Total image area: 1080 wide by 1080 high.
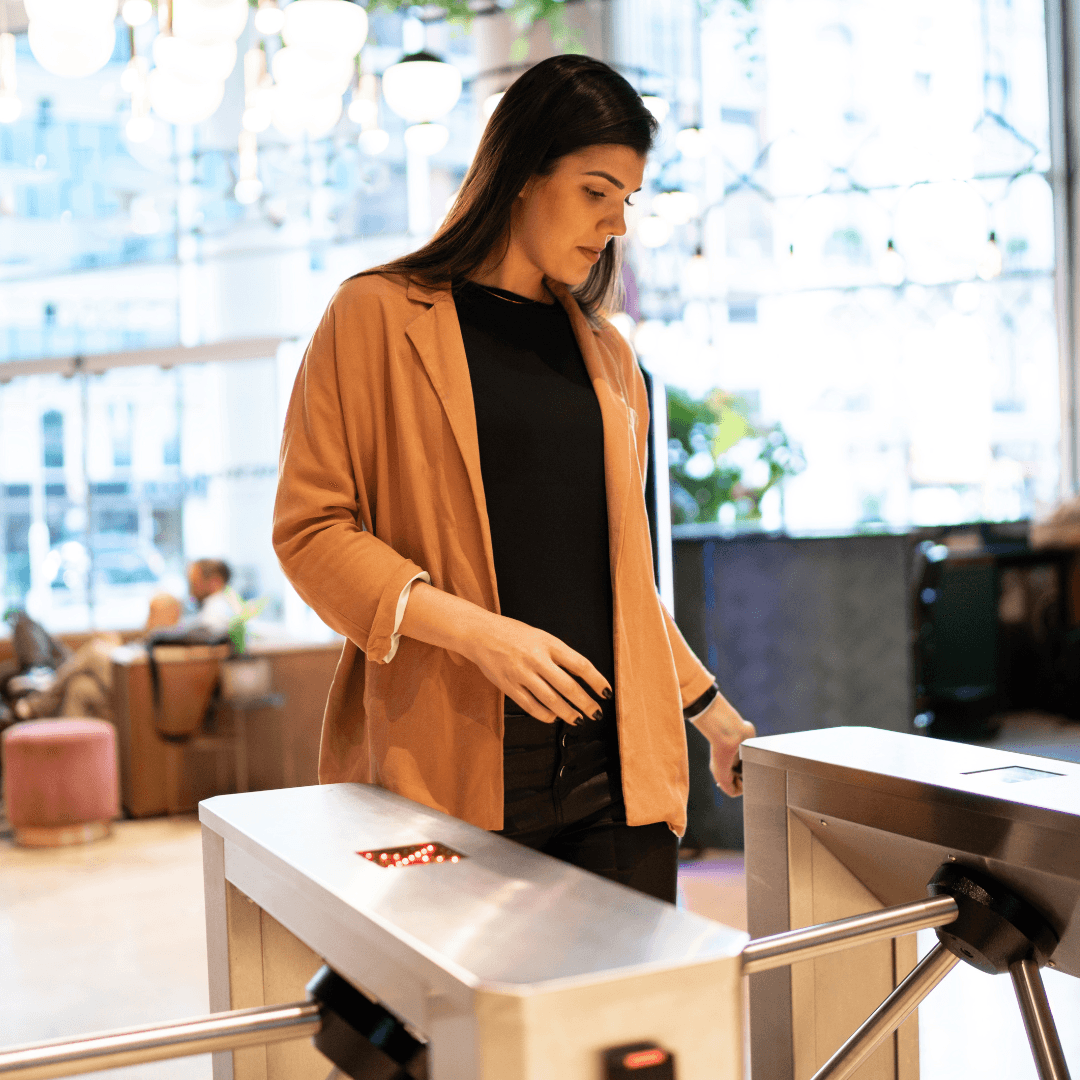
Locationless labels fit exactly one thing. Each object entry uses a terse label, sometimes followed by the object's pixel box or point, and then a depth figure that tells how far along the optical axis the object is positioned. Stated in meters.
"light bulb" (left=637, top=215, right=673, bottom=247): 6.52
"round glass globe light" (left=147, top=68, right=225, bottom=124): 3.69
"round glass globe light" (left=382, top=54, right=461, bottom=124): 4.02
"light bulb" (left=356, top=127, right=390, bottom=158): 5.02
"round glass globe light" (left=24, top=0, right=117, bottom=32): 2.94
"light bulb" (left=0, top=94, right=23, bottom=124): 4.34
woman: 1.11
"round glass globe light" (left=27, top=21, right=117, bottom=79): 3.00
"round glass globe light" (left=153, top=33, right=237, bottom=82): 3.44
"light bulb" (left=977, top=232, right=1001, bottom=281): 6.82
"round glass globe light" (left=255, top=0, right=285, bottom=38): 4.03
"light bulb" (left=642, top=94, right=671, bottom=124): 4.25
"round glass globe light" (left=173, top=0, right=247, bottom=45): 3.21
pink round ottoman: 5.20
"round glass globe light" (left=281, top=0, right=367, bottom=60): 3.34
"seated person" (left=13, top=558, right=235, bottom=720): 6.07
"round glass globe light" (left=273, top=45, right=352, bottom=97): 3.47
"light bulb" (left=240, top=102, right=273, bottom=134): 4.91
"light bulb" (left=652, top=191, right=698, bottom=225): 5.54
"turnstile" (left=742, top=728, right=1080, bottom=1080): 1.06
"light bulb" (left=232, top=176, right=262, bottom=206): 8.67
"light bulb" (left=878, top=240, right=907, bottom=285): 6.73
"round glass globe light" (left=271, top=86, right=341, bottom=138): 3.91
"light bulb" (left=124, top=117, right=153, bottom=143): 4.46
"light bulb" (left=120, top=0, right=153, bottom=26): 3.77
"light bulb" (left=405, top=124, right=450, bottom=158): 4.48
